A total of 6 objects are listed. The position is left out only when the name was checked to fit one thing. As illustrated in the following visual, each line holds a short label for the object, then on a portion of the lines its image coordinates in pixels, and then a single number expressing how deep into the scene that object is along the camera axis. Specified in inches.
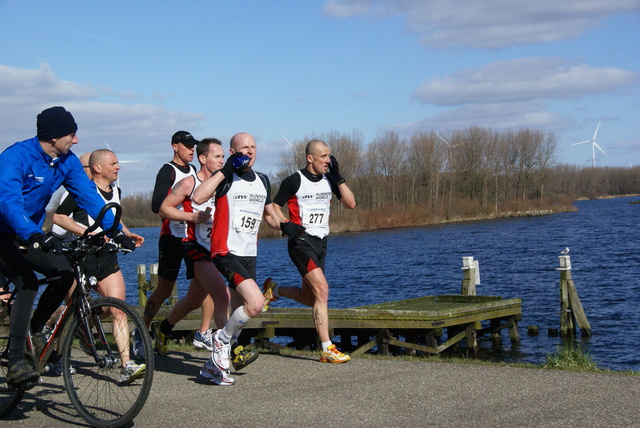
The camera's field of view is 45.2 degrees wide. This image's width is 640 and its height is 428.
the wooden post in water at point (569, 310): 775.7
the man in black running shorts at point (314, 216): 327.3
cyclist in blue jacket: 221.1
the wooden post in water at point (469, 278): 753.0
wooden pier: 481.7
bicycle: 216.8
